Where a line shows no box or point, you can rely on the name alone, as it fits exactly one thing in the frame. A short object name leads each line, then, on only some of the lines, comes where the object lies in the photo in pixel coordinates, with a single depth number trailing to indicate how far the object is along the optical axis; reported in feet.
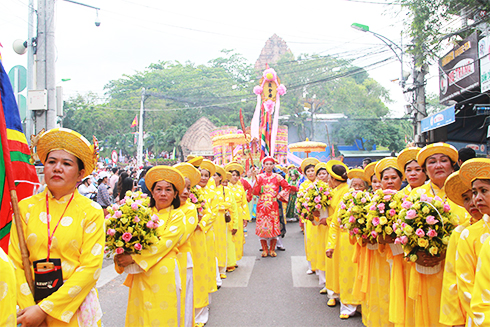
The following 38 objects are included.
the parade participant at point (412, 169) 13.23
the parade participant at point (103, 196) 30.27
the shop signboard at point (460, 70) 35.94
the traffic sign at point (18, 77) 21.70
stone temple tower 162.09
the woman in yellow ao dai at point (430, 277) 10.28
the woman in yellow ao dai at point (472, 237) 7.45
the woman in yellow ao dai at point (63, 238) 7.73
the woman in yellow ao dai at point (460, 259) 7.56
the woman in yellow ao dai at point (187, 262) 12.28
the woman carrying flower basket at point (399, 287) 11.27
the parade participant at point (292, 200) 44.32
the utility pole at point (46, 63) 24.82
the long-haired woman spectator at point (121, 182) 29.73
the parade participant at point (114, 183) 40.40
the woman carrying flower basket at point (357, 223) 13.34
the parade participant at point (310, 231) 21.97
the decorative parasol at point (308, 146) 51.21
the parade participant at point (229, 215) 23.02
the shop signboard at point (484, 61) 33.14
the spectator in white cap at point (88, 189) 33.27
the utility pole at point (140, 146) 80.62
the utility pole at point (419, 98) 46.36
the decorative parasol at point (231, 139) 55.90
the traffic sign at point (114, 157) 66.54
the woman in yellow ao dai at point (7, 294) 5.23
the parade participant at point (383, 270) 12.10
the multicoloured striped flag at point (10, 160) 7.68
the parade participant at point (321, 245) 19.53
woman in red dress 28.14
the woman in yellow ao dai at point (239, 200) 26.91
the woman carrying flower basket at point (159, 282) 11.22
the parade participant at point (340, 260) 16.74
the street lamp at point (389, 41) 45.83
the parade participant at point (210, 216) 17.75
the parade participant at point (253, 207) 46.30
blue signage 36.60
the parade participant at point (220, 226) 22.63
